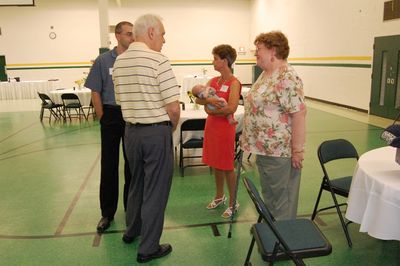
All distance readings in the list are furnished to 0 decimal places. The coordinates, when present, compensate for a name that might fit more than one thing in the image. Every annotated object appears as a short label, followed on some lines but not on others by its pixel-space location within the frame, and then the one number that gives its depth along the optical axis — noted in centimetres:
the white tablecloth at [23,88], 1387
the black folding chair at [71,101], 888
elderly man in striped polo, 231
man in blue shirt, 295
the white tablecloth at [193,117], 468
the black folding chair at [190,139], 436
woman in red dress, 319
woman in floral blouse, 234
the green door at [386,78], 780
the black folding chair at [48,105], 899
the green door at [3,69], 1591
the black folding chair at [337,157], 288
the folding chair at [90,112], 938
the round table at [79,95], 908
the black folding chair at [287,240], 194
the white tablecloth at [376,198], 199
